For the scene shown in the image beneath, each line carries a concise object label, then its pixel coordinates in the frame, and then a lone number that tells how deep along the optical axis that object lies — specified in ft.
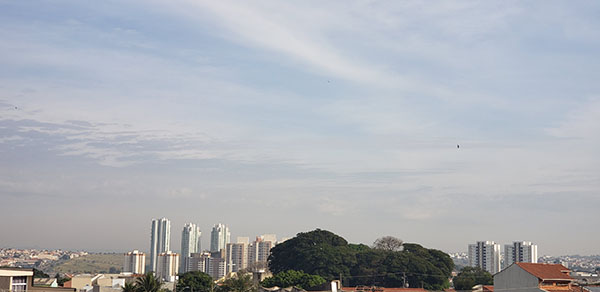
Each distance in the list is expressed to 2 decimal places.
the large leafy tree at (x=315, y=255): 417.49
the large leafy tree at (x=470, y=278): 405.74
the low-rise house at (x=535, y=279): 222.28
